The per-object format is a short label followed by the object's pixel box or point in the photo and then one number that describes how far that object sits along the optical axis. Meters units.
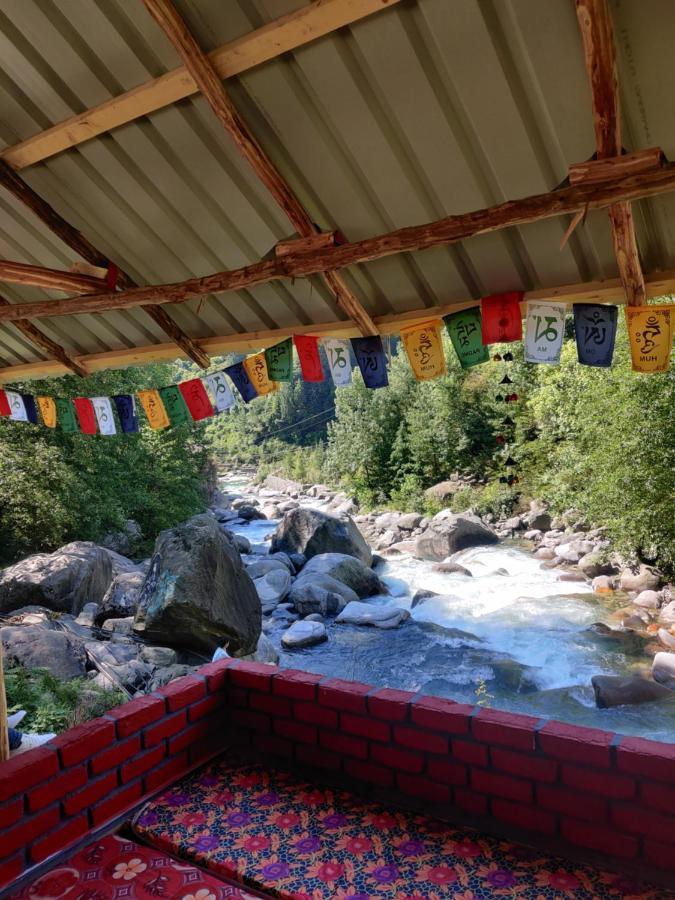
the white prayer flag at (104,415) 5.40
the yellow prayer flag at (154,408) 5.07
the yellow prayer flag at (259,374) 4.22
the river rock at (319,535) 12.65
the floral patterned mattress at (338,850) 1.87
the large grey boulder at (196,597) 6.49
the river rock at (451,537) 13.09
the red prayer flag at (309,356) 3.76
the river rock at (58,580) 7.40
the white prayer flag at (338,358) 3.99
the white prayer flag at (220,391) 4.79
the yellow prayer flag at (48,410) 5.55
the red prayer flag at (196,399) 4.91
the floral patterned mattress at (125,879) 1.88
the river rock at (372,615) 9.20
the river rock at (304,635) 8.46
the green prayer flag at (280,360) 4.01
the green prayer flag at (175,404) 4.99
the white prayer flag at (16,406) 5.61
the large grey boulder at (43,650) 5.01
